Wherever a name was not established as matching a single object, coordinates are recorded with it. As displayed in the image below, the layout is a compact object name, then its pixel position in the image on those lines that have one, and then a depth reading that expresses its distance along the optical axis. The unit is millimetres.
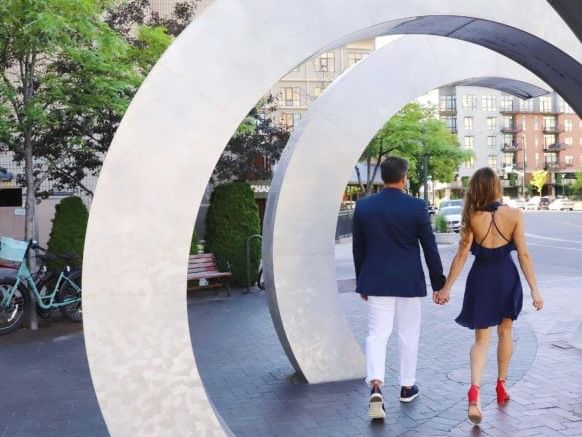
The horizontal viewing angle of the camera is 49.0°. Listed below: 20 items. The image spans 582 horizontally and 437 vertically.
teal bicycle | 8961
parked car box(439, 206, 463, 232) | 28681
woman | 4719
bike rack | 12912
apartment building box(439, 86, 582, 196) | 88438
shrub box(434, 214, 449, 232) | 25297
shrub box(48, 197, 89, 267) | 10742
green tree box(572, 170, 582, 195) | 78812
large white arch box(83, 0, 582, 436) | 3742
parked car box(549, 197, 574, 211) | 60869
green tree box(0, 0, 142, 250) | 8664
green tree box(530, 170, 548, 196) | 87750
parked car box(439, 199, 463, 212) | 33494
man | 4809
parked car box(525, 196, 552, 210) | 66938
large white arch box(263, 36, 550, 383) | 6000
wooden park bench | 12016
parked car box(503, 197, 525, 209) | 70731
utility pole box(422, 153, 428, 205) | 28062
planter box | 23148
